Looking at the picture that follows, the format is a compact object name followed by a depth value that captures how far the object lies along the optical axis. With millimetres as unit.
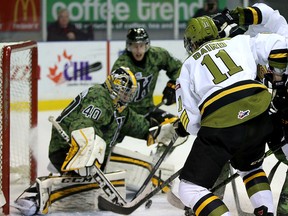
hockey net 8741
